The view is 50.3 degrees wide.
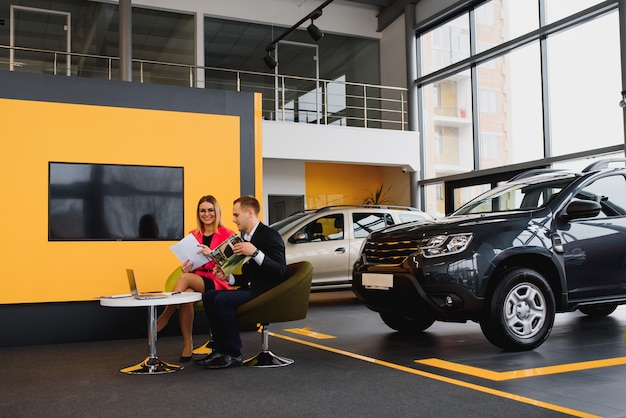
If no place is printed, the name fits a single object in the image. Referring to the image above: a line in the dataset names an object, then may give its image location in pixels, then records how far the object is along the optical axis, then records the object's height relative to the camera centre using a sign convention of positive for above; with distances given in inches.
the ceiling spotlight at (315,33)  478.0 +148.6
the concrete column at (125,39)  347.9 +110.6
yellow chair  223.5 -18.7
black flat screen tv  252.2 +15.9
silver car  351.9 +1.8
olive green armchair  186.9 -18.3
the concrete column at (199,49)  553.3 +162.2
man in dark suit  187.0 -11.0
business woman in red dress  210.4 -9.4
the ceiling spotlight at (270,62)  540.4 +145.3
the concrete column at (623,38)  405.4 +120.7
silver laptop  183.6 -14.1
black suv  196.7 -7.2
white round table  180.9 -25.9
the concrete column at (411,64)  606.5 +160.3
